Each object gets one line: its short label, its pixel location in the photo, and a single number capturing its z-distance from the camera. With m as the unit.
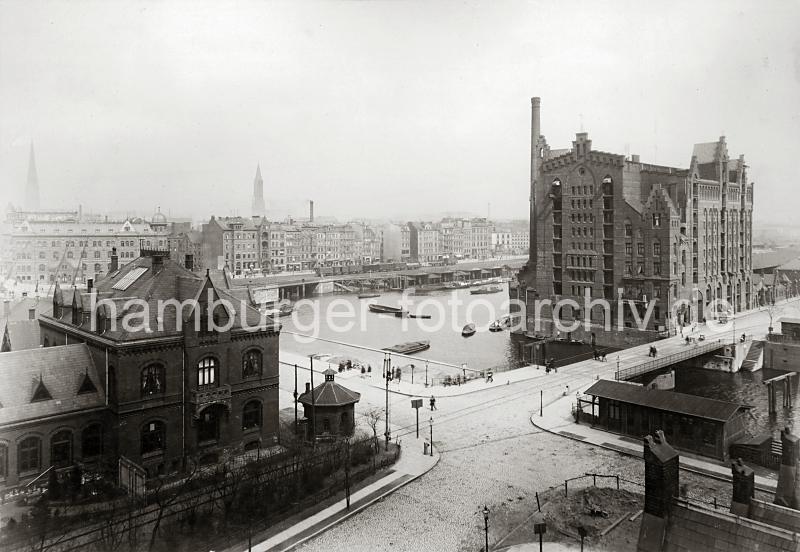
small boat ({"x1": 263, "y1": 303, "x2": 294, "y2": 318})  121.41
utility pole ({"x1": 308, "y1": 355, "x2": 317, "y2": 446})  41.91
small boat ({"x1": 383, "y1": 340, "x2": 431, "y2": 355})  85.56
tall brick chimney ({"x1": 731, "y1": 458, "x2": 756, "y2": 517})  23.45
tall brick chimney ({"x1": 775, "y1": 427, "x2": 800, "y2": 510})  24.73
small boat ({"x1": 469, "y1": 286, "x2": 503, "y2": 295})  168.62
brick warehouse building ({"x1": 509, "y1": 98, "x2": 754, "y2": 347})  87.75
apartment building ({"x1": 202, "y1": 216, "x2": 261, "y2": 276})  166.25
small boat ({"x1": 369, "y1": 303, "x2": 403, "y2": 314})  129.88
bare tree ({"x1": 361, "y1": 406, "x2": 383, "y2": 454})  47.03
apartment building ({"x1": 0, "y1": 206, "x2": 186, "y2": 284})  118.50
